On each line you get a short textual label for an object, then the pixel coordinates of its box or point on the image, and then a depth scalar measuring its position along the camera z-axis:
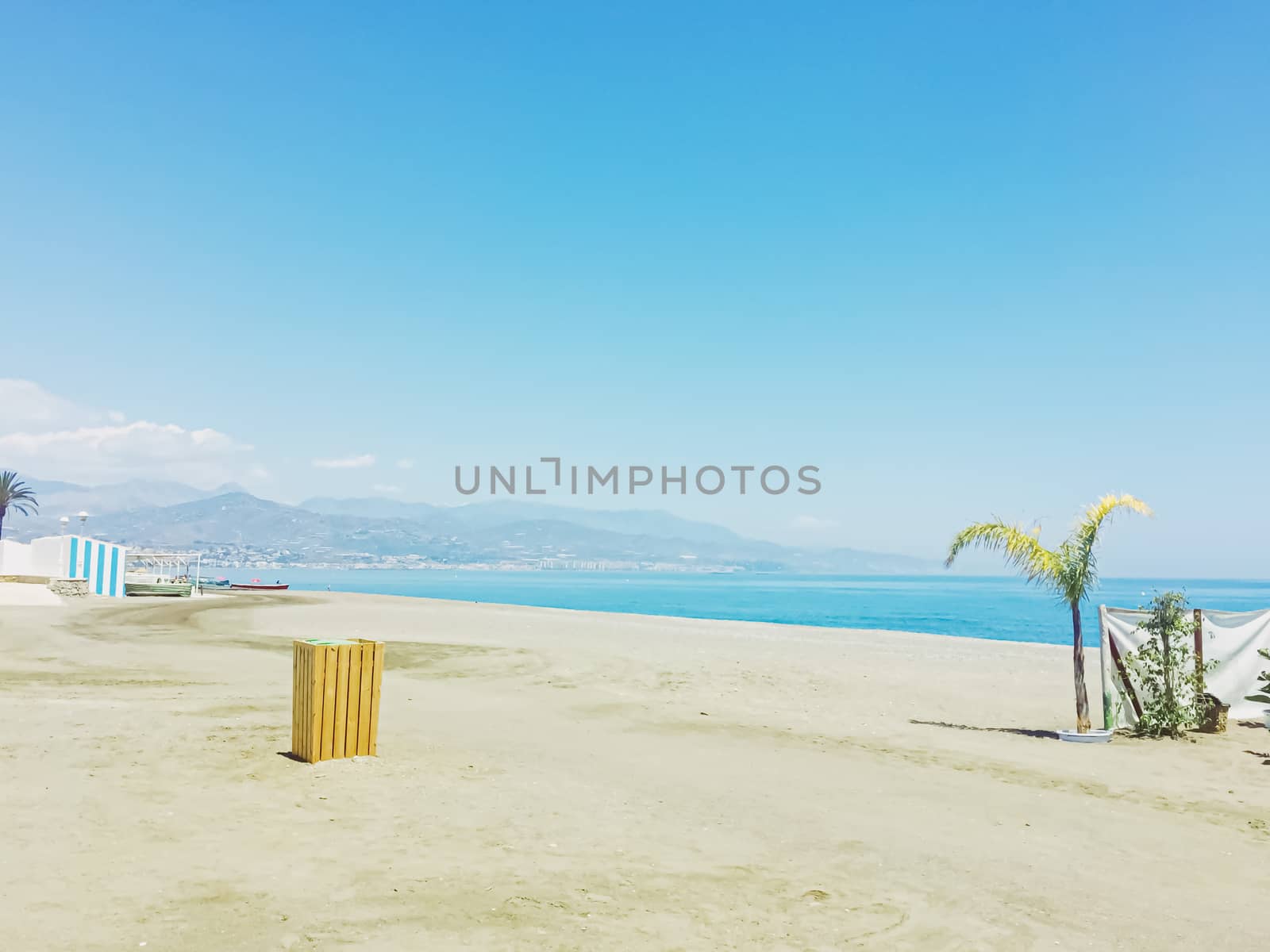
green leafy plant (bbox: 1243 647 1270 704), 13.12
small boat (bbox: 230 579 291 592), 72.69
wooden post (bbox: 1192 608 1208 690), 13.55
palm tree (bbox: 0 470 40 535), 76.32
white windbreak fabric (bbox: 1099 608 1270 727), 13.46
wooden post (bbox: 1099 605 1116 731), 13.20
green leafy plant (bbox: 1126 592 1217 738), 13.24
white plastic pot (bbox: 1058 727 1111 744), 12.73
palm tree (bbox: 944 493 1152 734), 13.00
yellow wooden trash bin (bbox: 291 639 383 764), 9.32
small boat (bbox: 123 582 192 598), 48.62
